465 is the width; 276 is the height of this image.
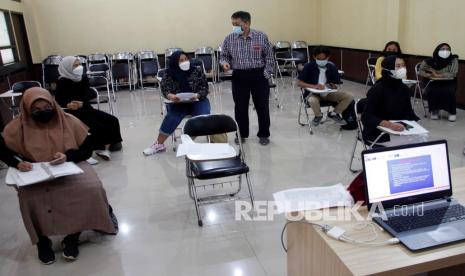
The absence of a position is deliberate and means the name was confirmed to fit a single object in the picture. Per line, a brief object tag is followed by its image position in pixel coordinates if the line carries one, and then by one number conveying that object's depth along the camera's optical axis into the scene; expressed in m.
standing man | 4.37
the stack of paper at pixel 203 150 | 2.79
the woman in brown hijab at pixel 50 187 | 2.42
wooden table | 1.22
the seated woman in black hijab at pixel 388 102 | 3.07
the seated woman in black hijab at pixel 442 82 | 5.31
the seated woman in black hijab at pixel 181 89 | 4.31
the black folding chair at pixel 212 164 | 2.75
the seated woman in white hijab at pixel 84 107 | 4.16
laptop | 1.44
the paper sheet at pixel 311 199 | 1.58
